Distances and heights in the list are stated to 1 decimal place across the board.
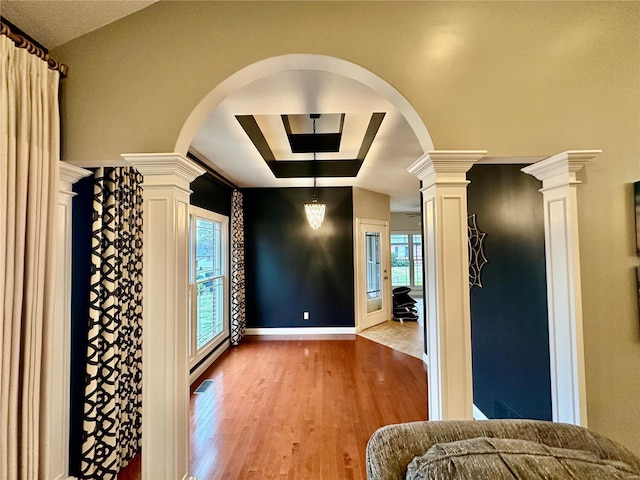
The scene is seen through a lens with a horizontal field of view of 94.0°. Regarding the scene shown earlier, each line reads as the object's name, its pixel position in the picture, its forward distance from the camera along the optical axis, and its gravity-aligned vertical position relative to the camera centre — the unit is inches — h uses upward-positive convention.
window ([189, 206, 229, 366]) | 148.2 -18.0
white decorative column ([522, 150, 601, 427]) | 58.5 -7.5
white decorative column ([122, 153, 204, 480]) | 60.3 -14.4
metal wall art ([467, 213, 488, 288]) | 97.0 -0.9
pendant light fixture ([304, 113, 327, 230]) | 169.1 +21.9
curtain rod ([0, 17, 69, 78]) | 50.7 +37.7
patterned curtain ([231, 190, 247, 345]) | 197.8 -12.8
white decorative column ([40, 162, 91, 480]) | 66.3 -19.2
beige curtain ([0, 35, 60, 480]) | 49.4 +1.5
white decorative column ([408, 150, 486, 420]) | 59.2 -7.2
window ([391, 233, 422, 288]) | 409.7 -13.7
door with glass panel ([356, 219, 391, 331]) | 225.8 -18.6
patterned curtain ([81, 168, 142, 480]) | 73.6 -20.3
